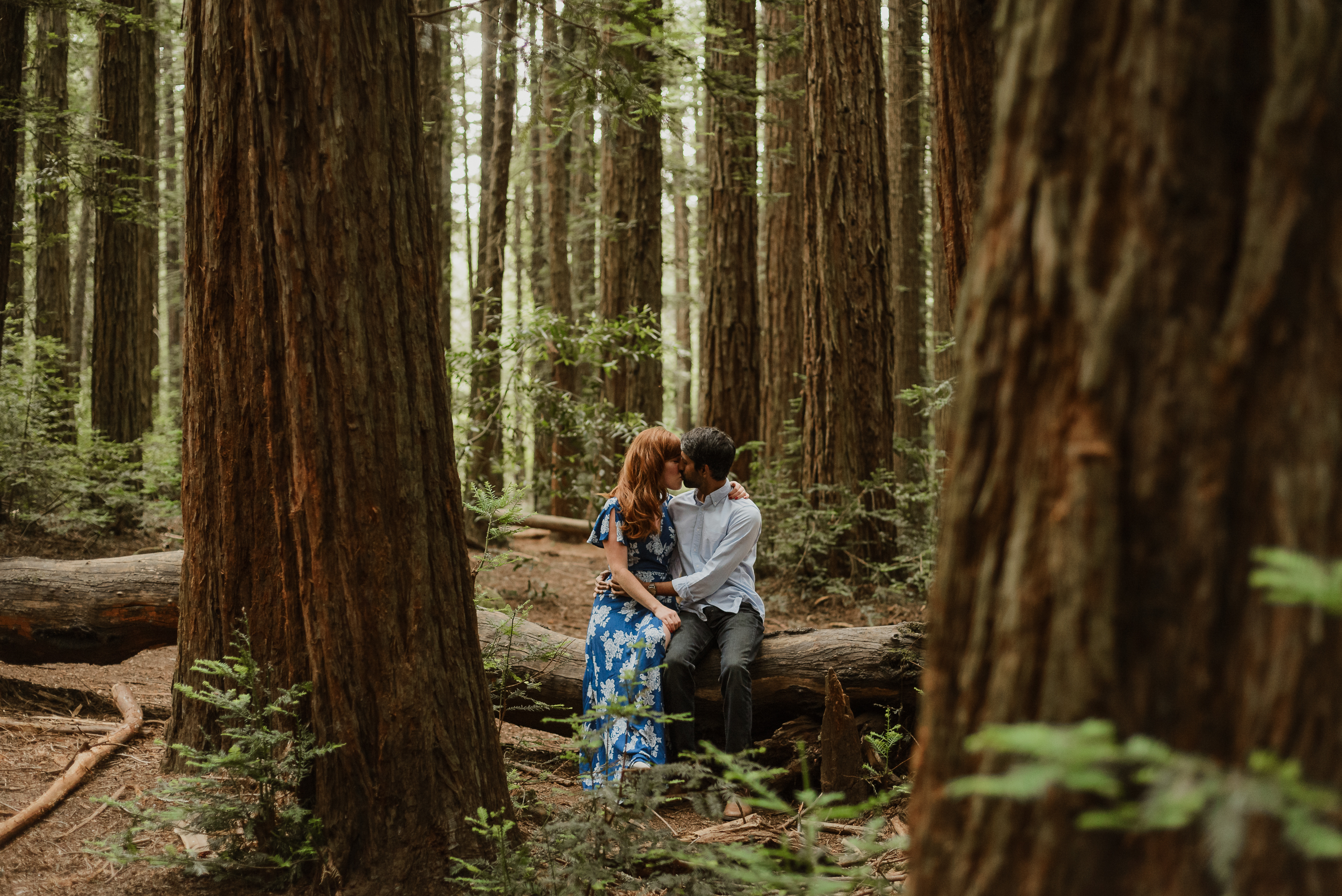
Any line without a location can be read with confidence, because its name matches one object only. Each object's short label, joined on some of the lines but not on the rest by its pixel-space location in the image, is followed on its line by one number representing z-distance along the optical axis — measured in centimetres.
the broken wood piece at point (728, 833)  399
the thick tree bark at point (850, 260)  921
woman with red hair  482
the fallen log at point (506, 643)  497
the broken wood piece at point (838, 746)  451
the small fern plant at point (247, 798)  311
